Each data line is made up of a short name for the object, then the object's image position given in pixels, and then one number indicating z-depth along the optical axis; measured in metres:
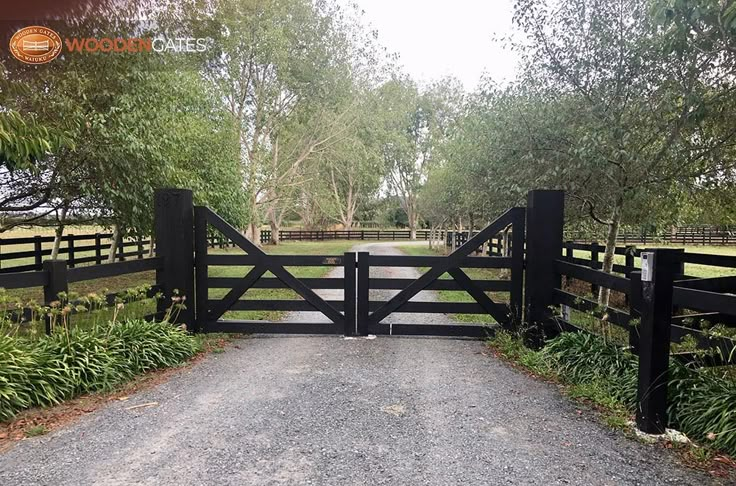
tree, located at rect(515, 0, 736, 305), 5.26
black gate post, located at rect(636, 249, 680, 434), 3.09
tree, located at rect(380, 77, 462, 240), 27.30
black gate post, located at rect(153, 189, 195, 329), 5.59
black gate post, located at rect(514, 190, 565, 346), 5.20
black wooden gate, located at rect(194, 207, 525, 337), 5.57
